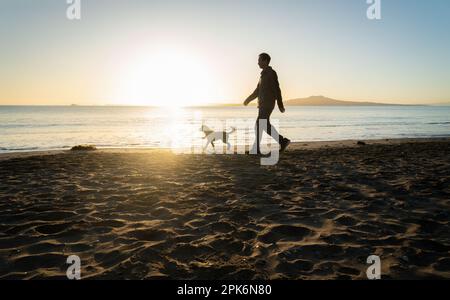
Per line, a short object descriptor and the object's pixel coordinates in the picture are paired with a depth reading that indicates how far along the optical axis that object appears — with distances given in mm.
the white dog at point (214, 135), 13001
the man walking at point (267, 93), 9252
